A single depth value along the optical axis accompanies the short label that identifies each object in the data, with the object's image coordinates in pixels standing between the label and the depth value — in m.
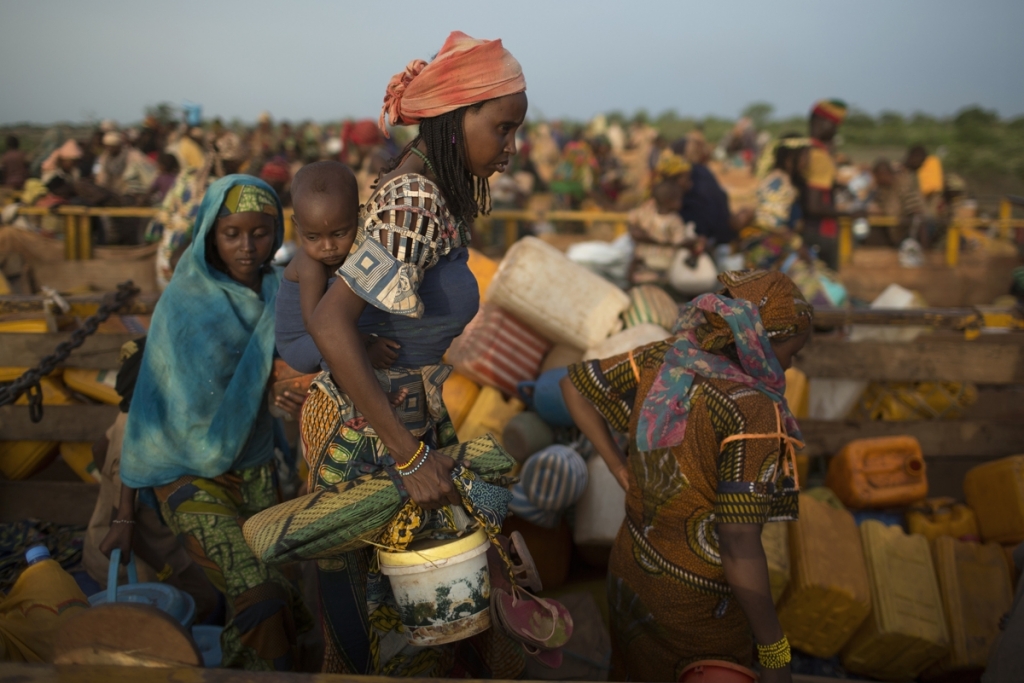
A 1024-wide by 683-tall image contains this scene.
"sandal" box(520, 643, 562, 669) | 1.86
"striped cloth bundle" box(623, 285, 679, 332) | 4.32
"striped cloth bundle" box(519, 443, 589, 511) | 3.34
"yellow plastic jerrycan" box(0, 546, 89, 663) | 2.06
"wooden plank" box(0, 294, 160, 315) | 3.85
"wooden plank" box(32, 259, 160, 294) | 7.54
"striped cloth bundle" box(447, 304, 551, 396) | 4.07
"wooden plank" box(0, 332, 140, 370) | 3.86
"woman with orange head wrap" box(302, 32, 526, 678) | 1.59
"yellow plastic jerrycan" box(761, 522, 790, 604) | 3.15
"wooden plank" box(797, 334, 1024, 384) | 4.07
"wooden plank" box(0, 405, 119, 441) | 3.77
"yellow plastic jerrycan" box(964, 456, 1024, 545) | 3.68
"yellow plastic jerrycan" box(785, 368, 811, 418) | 4.08
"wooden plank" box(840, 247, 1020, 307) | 8.66
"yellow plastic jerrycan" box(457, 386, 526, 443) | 3.88
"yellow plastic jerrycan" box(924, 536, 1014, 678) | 3.17
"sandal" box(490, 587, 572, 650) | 1.79
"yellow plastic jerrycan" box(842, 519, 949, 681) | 3.15
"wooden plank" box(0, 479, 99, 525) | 3.71
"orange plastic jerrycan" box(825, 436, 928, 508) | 3.84
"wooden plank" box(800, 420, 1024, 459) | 4.10
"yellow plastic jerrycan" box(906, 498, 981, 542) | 3.81
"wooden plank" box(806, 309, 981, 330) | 4.11
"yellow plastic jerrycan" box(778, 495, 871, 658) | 3.13
